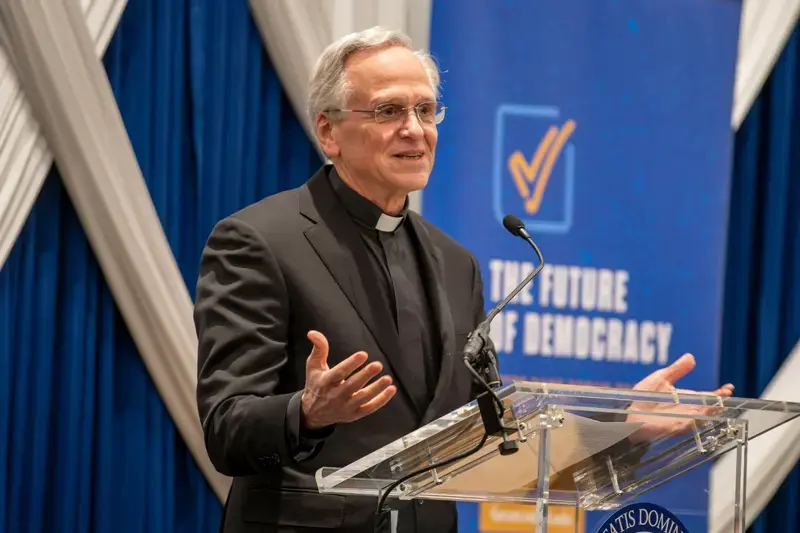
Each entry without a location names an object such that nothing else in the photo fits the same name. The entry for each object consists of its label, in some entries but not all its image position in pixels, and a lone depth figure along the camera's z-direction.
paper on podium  4.04
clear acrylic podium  4.02
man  4.26
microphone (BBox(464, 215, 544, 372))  4.05
